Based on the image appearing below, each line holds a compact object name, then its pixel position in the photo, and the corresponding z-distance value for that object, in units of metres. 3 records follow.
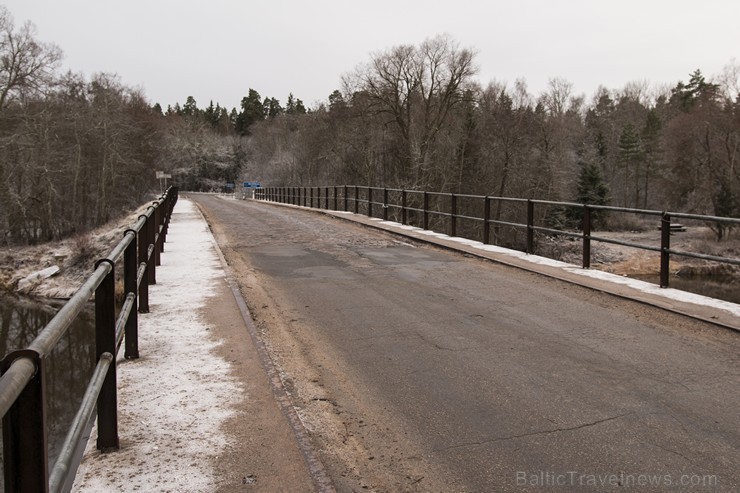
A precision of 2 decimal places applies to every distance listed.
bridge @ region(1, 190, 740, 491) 3.29
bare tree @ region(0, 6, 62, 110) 37.50
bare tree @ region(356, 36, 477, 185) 43.66
